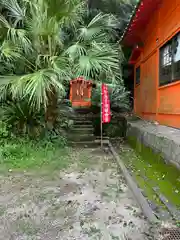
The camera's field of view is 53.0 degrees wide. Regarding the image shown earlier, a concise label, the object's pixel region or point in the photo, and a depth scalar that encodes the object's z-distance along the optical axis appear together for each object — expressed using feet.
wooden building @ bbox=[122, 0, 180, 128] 12.92
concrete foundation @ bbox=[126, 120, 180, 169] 8.71
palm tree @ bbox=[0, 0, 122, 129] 12.47
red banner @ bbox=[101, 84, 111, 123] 16.79
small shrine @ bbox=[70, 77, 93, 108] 23.63
